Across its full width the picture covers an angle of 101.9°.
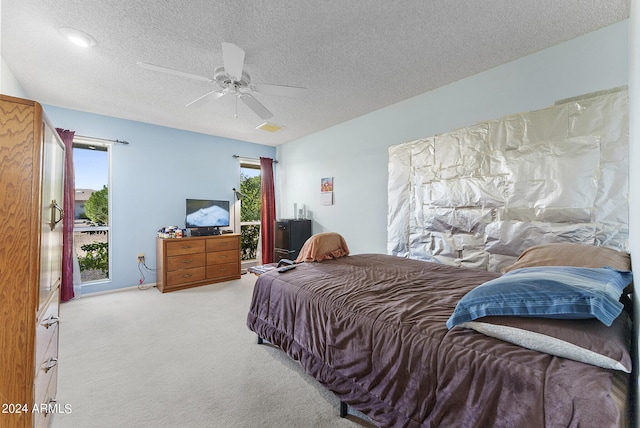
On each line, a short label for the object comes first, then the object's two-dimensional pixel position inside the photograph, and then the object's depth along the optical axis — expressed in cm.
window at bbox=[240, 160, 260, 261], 554
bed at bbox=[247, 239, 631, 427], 83
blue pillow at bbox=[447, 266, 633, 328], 90
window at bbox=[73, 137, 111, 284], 387
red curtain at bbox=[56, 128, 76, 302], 352
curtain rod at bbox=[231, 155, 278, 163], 523
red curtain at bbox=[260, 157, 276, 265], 545
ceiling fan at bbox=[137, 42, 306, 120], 202
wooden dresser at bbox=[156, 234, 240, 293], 398
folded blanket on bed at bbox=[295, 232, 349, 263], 279
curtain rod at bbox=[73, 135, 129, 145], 379
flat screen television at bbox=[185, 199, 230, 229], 455
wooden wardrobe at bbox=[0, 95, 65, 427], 92
